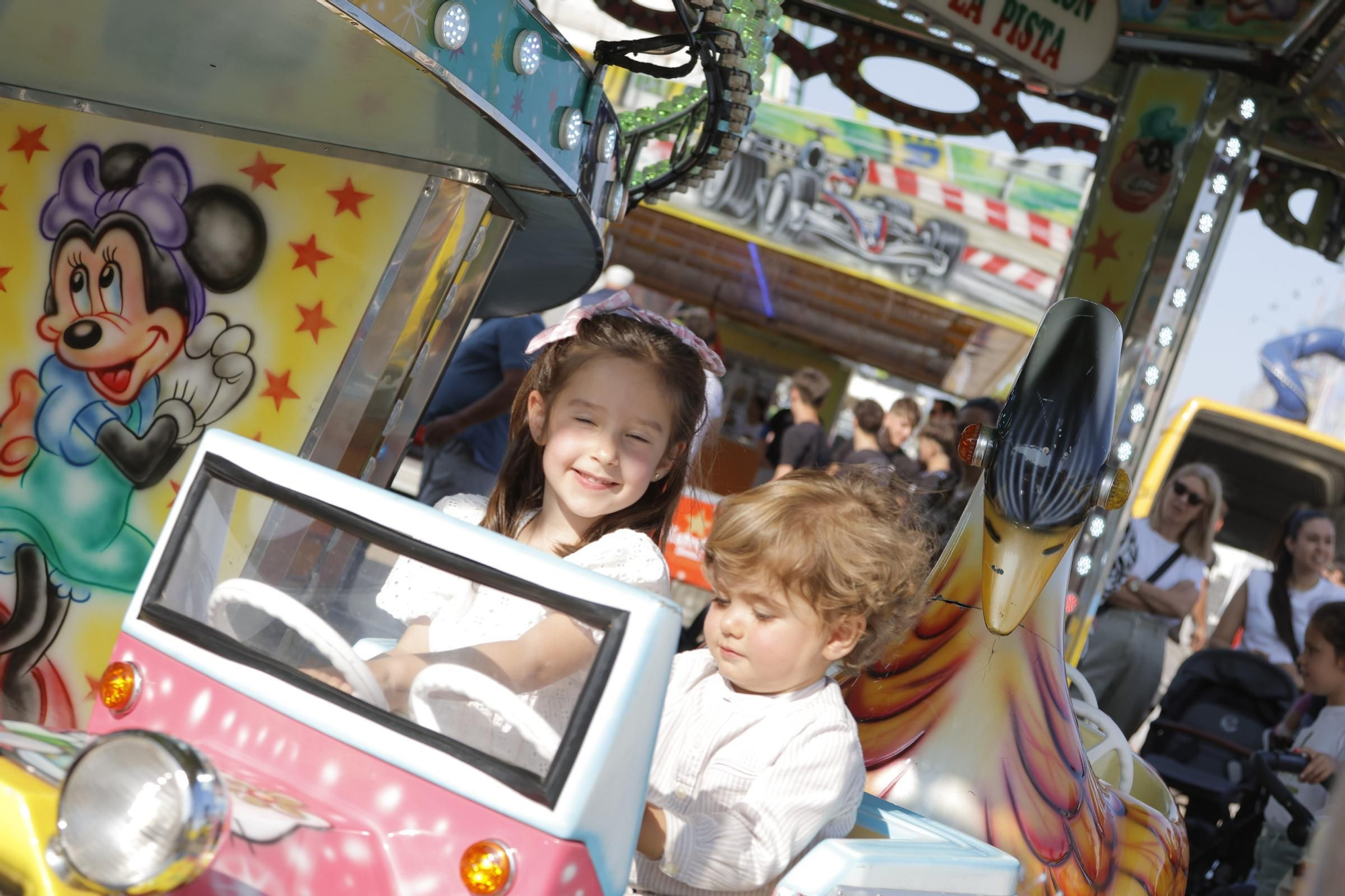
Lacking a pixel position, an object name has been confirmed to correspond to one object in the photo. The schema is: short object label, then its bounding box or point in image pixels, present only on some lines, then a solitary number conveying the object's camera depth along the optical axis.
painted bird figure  1.81
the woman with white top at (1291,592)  4.40
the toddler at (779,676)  1.45
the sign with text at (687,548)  5.48
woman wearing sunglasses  4.19
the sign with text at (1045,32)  3.27
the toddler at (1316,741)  3.08
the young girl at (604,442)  1.78
